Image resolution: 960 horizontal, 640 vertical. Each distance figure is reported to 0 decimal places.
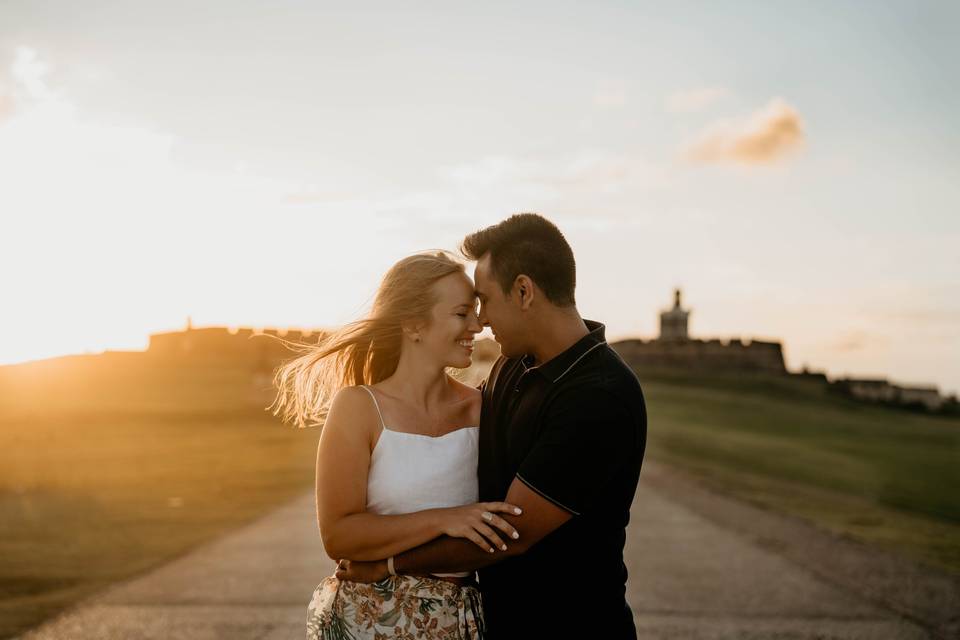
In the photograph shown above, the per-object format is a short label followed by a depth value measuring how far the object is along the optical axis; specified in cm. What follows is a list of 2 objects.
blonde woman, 333
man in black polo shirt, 316
